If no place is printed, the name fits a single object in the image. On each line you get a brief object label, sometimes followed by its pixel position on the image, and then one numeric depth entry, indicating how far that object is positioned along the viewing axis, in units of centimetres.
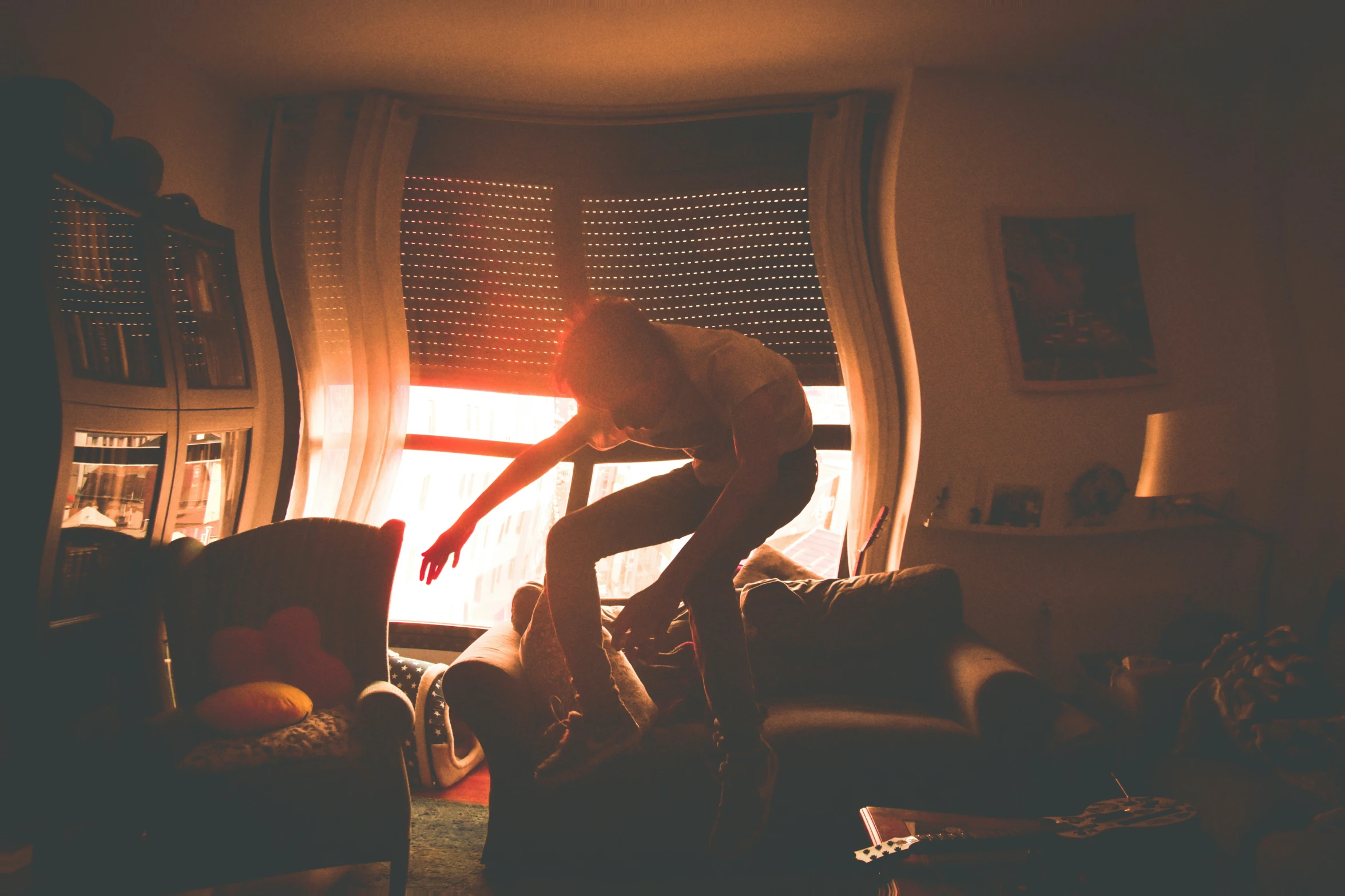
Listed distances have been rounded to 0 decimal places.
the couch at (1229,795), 130
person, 146
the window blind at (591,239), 317
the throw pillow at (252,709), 174
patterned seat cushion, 165
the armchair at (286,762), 161
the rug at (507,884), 186
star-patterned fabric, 252
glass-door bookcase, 187
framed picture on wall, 275
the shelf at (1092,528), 273
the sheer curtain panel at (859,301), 297
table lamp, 223
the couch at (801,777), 190
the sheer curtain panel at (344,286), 307
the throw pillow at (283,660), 193
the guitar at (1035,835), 113
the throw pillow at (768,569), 271
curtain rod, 310
